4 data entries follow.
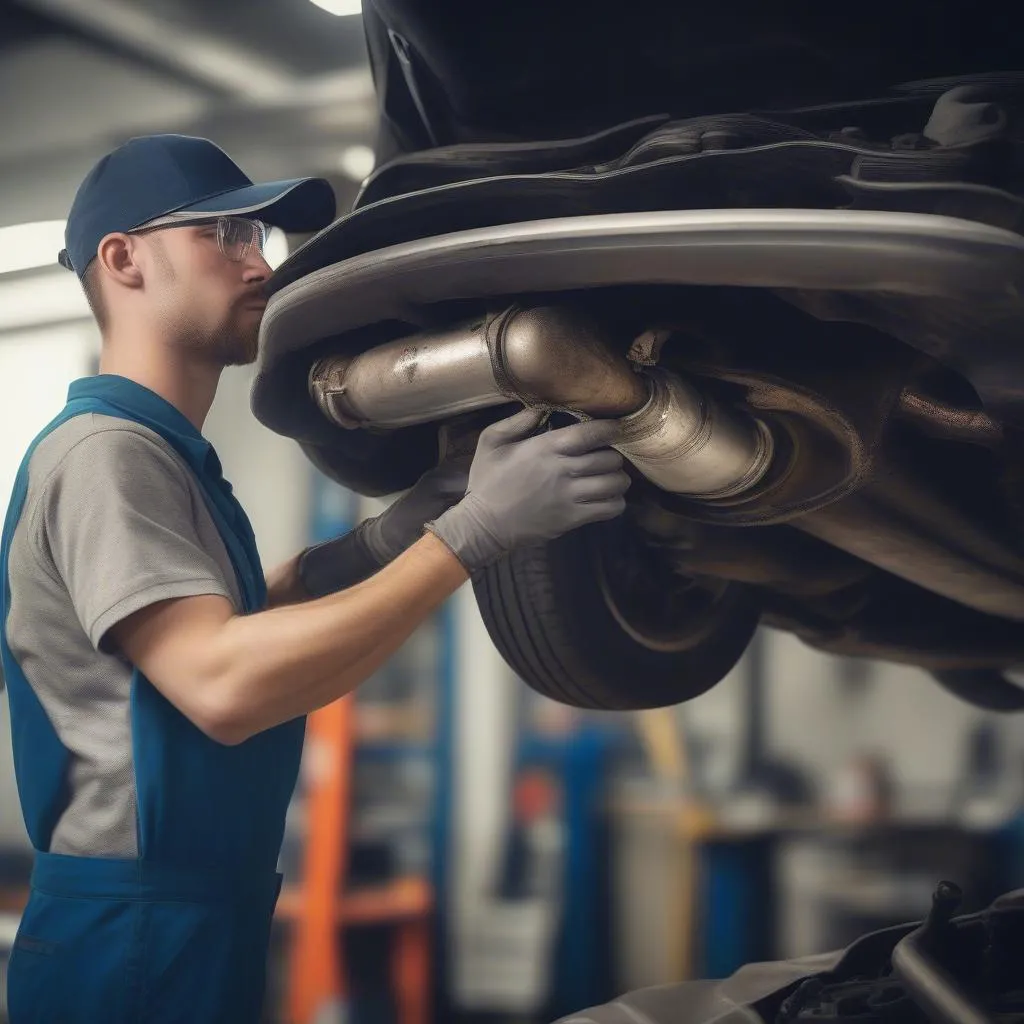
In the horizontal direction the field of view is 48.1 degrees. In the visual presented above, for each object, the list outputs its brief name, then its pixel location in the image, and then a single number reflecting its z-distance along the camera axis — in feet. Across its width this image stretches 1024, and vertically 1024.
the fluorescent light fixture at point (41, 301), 7.79
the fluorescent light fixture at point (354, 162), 8.57
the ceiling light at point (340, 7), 7.80
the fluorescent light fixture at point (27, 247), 7.58
